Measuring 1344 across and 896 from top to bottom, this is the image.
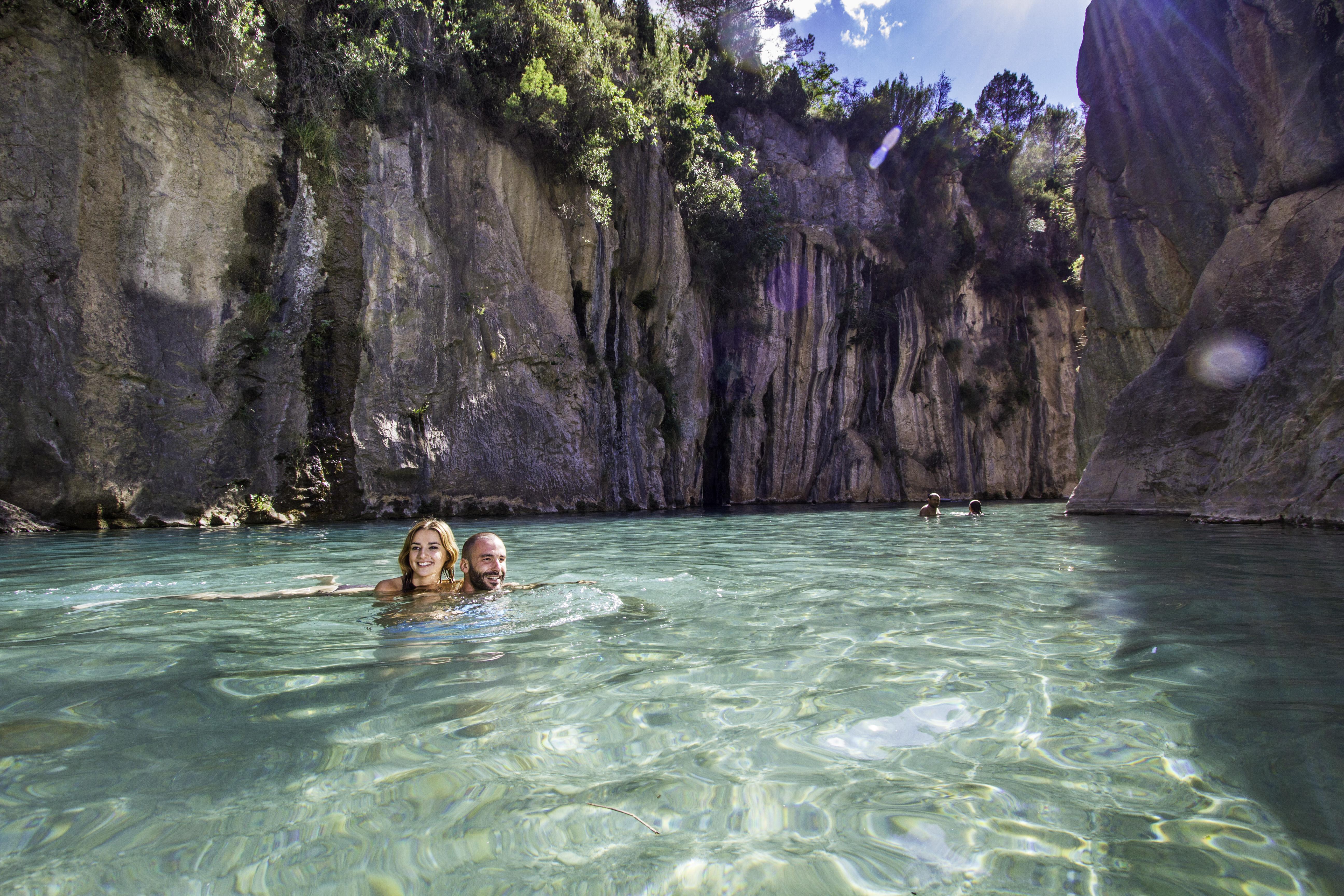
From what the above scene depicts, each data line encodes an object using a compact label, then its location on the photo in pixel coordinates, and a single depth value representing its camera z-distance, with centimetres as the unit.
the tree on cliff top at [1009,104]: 3769
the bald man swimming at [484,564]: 450
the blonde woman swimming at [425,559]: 438
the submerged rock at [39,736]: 201
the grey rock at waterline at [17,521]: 966
